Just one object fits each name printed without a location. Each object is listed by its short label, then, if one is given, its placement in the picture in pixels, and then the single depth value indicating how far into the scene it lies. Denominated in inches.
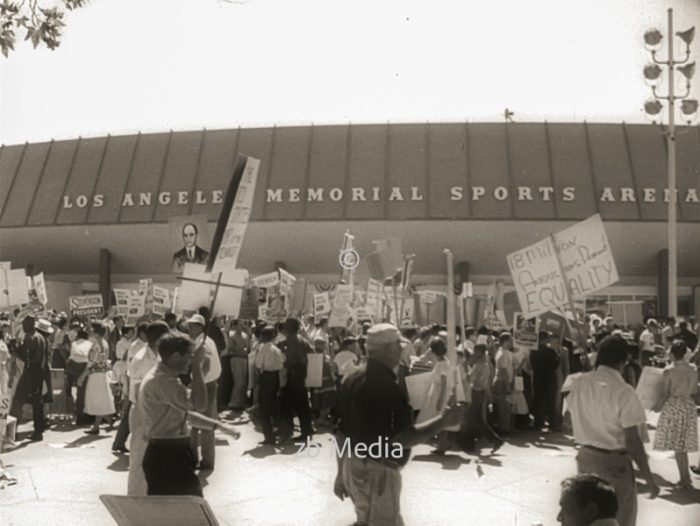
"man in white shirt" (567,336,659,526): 195.6
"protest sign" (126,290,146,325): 743.1
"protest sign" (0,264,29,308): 624.7
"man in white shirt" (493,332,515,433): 492.7
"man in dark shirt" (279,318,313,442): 464.8
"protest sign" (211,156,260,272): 260.2
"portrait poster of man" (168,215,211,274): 365.0
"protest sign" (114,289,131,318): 772.6
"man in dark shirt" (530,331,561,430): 499.8
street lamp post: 701.3
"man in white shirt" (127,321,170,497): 258.5
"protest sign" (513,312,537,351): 497.0
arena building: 1176.8
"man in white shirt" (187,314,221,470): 369.1
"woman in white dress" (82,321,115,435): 489.3
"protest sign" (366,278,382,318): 697.6
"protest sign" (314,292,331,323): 743.7
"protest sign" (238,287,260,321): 862.5
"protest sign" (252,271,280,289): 745.6
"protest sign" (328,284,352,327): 650.8
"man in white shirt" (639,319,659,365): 572.1
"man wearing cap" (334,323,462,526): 173.2
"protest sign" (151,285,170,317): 738.8
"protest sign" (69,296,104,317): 800.9
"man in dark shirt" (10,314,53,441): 456.8
